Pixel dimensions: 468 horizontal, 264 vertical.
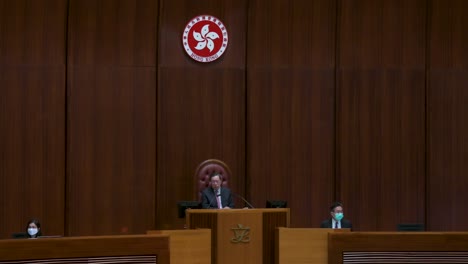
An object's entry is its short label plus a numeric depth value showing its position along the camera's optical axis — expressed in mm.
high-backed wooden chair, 17156
